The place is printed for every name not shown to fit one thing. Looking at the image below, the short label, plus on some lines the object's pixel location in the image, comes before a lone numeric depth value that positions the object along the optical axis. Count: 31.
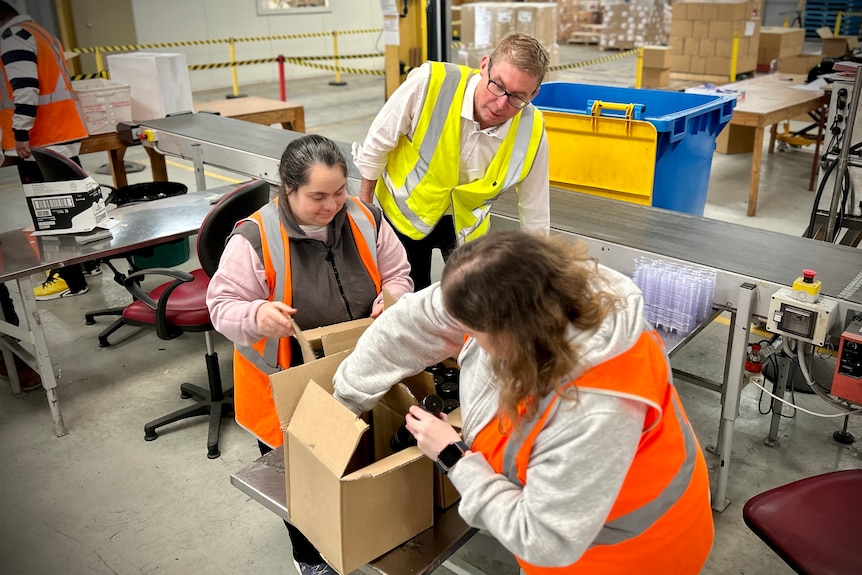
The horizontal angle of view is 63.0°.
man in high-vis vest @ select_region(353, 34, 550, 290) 2.55
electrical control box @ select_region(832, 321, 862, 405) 2.05
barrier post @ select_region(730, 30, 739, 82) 8.80
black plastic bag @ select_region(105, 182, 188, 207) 4.34
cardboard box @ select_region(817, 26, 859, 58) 9.22
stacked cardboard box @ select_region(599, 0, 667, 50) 13.06
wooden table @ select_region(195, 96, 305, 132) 5.95
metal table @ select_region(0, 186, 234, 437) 2.99
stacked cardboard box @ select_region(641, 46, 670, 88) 8.11
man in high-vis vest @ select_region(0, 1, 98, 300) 4.16
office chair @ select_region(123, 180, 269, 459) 2.92
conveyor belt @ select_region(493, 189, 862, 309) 2.43
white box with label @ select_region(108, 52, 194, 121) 5.16
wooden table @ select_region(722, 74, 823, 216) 5.51
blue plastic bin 3.55
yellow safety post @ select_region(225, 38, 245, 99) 10.59
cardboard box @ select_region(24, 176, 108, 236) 3.19
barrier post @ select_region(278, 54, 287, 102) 9.46
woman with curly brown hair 1.16
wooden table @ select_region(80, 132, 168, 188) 4.90
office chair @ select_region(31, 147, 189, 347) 3.44
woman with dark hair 1.97
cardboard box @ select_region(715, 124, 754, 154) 7.50
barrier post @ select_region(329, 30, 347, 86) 12.24
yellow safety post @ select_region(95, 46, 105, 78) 9.33
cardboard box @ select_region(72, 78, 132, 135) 4.87
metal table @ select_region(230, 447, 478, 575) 1.53
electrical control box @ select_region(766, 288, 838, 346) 2.14
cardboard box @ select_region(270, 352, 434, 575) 1.42
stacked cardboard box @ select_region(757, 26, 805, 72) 9.93
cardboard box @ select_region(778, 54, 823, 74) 8.66
